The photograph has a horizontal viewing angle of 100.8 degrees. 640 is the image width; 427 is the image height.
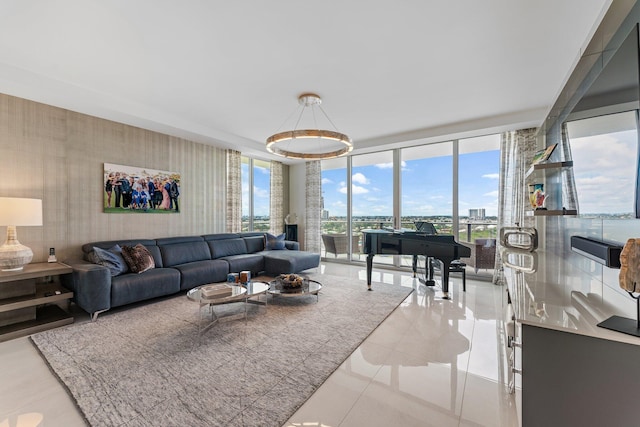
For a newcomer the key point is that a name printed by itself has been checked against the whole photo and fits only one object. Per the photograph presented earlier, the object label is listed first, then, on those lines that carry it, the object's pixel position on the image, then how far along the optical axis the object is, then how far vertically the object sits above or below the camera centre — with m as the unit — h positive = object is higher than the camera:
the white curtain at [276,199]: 7.20 +0.36
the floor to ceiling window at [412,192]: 5.07 +0.44
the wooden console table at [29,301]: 2.75 -0.97
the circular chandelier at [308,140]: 3.47 +1.50
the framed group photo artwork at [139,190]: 4.14 +0.38
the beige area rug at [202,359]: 1.71 -1.27
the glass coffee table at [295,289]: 3.55 -1.08
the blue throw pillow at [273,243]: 5.98 -0.70
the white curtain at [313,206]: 7.11 +0.16
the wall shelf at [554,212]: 2.27 +0.00
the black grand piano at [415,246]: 3.78 -0.52
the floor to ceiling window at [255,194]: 6.64 +0.48
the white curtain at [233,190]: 5.97 +0.50
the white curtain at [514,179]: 4.43 +0.57
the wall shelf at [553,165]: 2.32 +0.44
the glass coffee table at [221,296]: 2.83 -0.95
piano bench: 4.20 -0.90
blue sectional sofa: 3.10 -0.86
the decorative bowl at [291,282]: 3.68 -0.98
